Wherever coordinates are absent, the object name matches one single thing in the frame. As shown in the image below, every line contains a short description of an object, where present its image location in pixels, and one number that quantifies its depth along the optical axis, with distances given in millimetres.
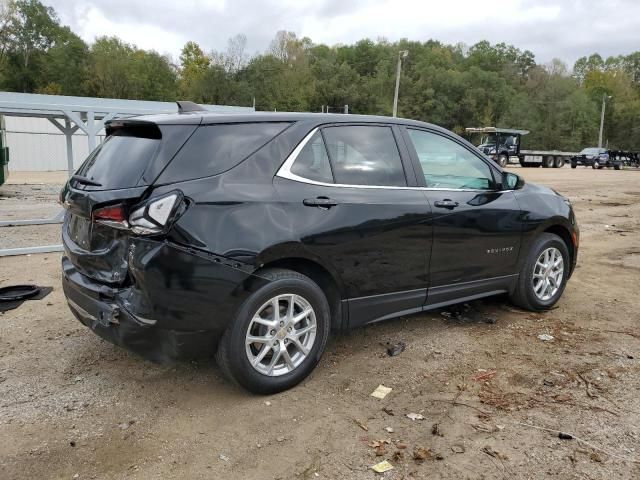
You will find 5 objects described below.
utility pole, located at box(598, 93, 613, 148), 68025
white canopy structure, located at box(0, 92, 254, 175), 8250
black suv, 2961
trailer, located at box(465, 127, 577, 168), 38812
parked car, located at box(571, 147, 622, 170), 44375
